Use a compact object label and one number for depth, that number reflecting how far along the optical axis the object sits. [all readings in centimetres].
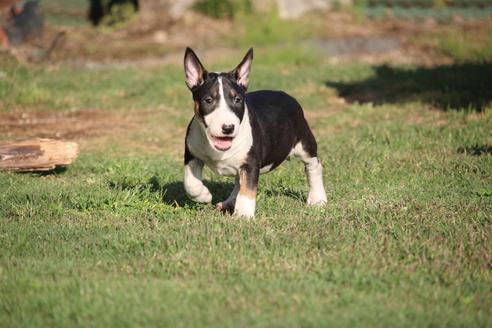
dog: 1391
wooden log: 1809
